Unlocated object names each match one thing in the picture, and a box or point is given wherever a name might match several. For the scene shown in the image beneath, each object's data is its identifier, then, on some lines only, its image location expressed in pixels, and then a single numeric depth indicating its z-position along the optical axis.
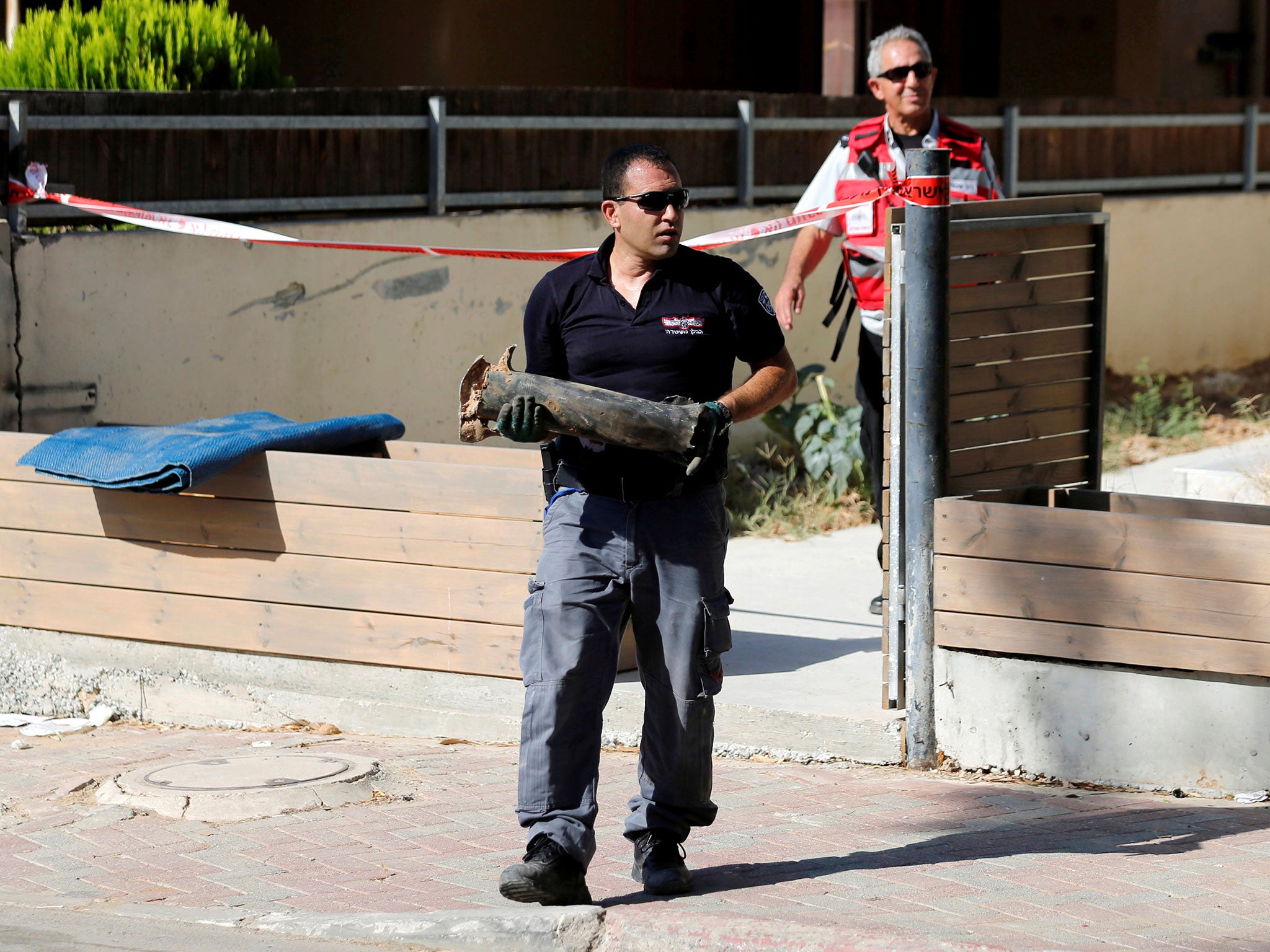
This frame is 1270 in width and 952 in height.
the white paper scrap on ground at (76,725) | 13.00
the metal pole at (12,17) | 18.59
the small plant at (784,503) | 17.84
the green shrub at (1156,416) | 22.17
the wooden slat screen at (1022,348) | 10.95
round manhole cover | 10.50
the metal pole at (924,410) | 10.38
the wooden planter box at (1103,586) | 9.59
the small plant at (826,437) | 18.56
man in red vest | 13.15
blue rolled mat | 12.09
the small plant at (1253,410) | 21.84
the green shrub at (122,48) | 16.20
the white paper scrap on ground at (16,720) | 13.22
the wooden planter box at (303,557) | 11.60
